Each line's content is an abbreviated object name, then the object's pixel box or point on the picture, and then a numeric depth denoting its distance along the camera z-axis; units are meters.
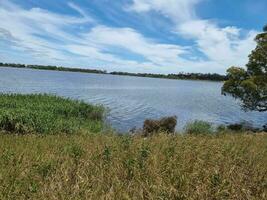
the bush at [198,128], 12.46
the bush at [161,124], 12.53
